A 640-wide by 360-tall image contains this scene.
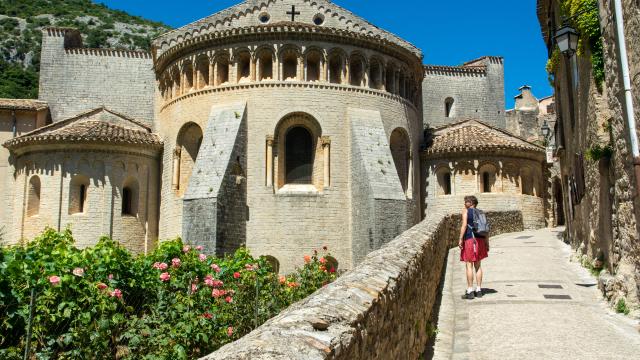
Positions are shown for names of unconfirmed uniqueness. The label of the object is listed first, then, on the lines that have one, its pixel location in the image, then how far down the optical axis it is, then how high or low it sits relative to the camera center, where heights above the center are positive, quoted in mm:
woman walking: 9816 -463
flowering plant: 6941 -1157
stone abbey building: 18562 +2620
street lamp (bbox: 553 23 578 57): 10312 +3324
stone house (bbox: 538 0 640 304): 8117 +1107
